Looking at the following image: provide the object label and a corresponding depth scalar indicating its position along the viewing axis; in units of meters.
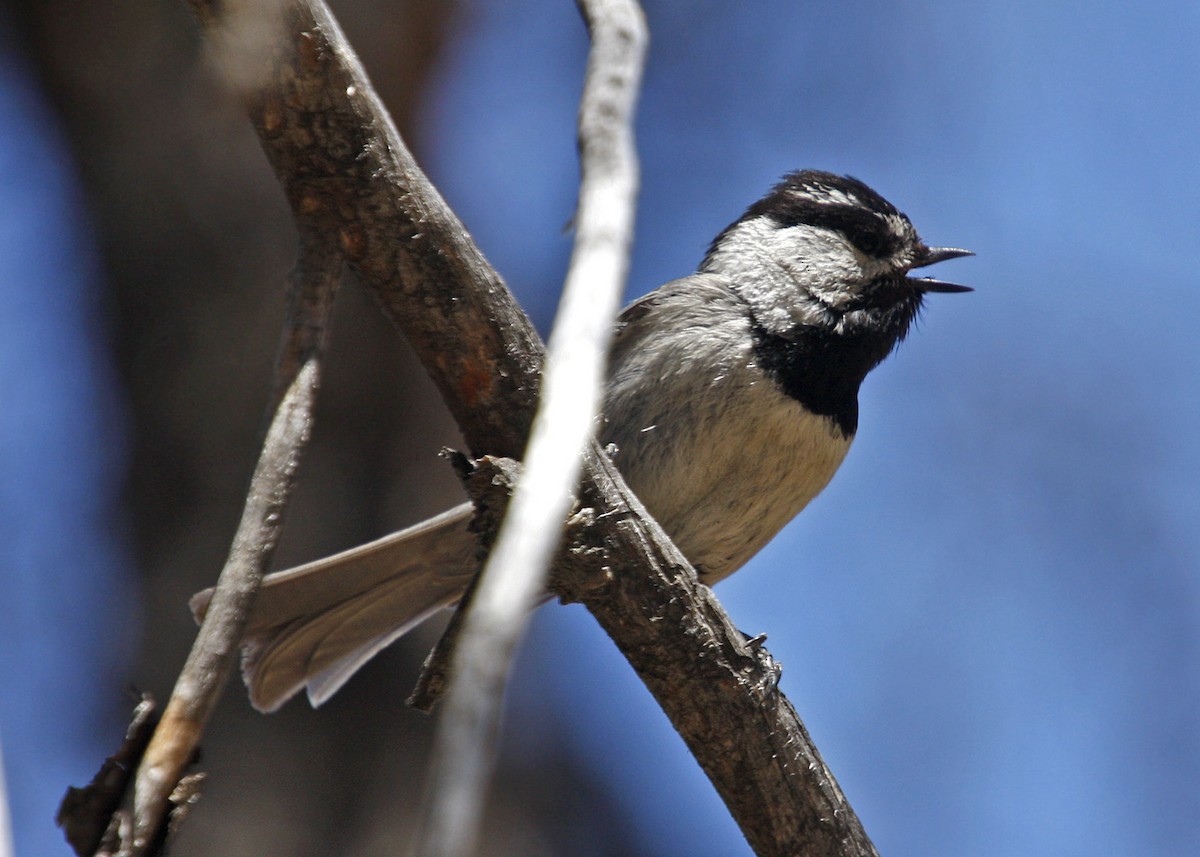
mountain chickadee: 2.86
